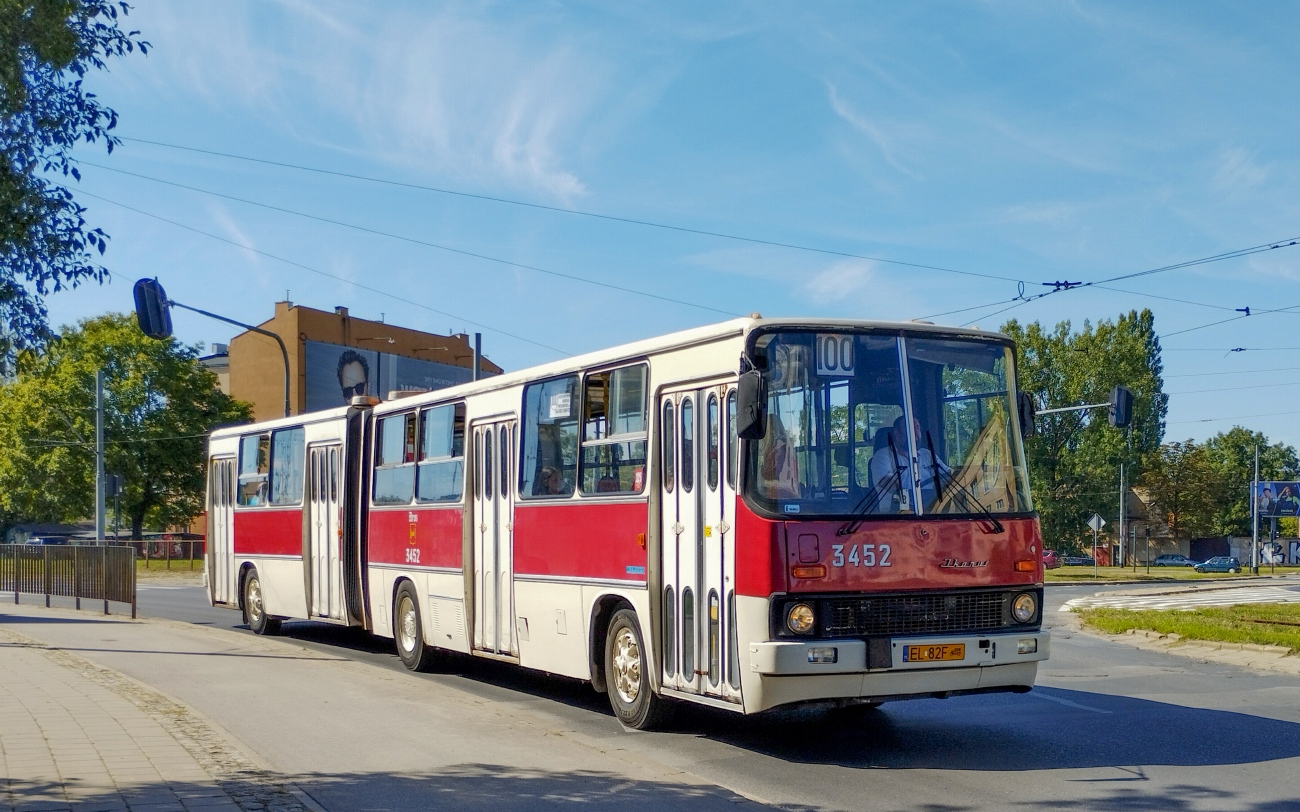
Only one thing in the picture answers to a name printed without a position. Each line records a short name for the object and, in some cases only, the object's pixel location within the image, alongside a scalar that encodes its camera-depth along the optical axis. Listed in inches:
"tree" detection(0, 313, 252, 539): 2689.5
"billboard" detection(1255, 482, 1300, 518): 3201.3
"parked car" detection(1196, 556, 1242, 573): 3292.3
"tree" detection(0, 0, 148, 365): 343.9
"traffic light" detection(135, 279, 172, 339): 938.7
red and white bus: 363.3
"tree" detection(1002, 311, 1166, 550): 3137.3
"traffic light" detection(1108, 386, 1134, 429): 1039.0
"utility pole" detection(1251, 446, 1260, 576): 2956.2
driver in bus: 377.1
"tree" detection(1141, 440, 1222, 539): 4047.7
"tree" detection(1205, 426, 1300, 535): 4532.5
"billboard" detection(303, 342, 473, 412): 3088.1
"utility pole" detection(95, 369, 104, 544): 1596.0
